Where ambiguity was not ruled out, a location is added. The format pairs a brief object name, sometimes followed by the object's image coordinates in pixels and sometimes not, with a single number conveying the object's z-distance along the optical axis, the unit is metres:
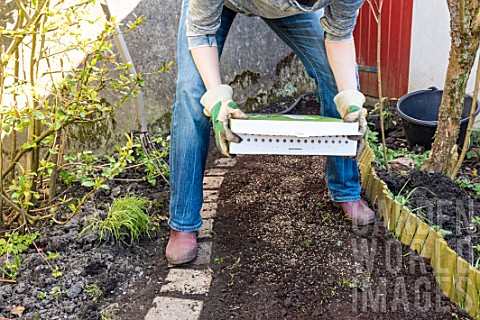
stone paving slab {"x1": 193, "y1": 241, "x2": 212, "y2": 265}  2.42
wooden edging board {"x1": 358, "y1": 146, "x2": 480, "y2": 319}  1.92
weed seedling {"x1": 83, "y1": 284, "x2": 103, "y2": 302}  2.15
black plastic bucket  3.42
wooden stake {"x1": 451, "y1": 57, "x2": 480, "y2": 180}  2.59
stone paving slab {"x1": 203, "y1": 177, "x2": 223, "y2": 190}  3.17
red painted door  4.40
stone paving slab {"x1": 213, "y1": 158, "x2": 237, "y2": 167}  3.52
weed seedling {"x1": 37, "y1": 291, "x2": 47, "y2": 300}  2.10
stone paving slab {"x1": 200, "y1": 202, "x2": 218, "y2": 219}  2.83
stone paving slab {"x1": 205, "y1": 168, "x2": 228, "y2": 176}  3.37
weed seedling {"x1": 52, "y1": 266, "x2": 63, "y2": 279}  2.21
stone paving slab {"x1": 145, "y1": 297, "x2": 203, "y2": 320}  2.04
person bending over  2.11
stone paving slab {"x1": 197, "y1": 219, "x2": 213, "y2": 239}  2.62
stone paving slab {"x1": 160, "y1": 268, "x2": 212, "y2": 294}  2.21
